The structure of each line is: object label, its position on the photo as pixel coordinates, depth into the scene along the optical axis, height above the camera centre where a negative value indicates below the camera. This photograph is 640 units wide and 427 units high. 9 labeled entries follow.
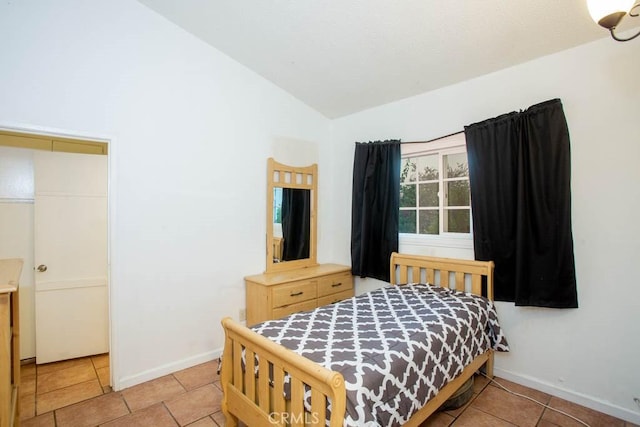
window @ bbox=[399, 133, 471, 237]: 2.86 +0.23
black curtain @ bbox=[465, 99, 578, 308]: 2.20 +0.07
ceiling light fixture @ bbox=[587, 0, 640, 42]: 1.23 +0.79
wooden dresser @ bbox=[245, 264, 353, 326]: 2.88 -0.74
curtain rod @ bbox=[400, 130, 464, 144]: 2.83 +0.69
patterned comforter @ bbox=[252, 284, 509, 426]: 1.44 -0.71
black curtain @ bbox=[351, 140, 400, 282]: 3.21 +0.07
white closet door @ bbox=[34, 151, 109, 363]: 2.82 -0.35
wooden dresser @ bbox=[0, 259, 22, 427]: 1.45 -0.61
